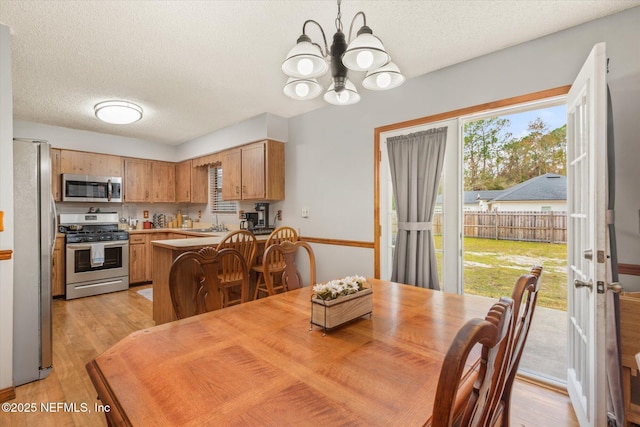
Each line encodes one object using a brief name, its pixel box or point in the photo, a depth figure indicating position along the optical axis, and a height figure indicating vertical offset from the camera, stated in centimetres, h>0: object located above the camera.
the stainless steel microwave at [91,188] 447 +42
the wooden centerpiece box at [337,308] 117 -38
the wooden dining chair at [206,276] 151 -32
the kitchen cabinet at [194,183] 539 +57
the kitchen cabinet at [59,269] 421 -74
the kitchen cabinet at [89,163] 452 +81
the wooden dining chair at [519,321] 87 -34
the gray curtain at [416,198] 266 +14
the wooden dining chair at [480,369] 47 -27
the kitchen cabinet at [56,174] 439 +61
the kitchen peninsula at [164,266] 281 -50
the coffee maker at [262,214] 438 +1
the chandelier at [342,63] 131 +71
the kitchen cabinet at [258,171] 396 +59
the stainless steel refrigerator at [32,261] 221 -33
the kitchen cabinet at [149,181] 514 +61
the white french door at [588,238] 142 -13
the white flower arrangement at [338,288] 124 -31
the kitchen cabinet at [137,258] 489 -69
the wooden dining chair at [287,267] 192 -34
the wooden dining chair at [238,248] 283 -33
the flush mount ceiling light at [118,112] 334 +115
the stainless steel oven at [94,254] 425 -57
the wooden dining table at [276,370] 71 -46
